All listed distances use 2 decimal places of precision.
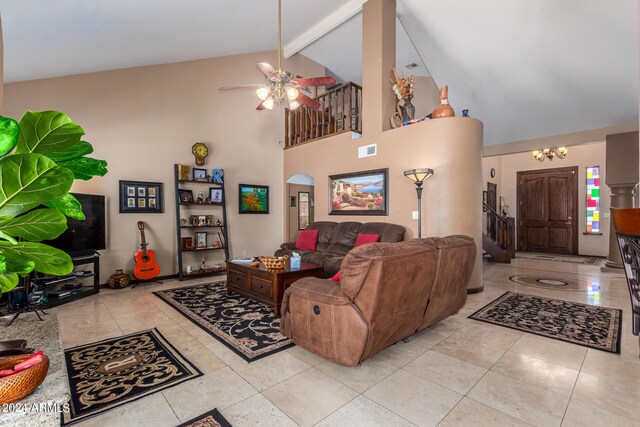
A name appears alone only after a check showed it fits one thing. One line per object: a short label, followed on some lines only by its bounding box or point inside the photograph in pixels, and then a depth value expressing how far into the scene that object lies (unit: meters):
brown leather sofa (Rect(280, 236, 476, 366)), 2.00
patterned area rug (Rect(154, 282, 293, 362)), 2.67
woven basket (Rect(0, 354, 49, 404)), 0.73
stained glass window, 7.88
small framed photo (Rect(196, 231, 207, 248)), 5.57
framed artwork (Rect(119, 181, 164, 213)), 4.87
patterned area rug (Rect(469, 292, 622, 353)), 2.82
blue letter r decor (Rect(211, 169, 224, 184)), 5.76
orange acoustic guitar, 4.81
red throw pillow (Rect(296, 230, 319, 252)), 5.54
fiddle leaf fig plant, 0.56
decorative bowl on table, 3.53
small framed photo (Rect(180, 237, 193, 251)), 5.34
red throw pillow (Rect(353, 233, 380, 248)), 4.69
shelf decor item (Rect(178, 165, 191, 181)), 5.30
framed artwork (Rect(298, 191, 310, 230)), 7.50
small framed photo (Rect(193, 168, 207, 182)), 5.55
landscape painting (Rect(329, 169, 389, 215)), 5.13
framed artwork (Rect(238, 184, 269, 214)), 6.21
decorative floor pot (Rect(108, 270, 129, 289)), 4.63
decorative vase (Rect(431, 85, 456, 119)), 4.43
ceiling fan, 3.61
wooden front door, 8.24
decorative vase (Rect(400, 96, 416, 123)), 5.14
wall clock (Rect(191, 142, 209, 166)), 5.55
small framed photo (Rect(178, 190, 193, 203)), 5.39
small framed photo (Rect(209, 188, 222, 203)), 5.80
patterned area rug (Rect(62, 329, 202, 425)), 1.88
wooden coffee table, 3.39
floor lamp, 4.25
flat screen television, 3.99
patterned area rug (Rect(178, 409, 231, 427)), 1.68
